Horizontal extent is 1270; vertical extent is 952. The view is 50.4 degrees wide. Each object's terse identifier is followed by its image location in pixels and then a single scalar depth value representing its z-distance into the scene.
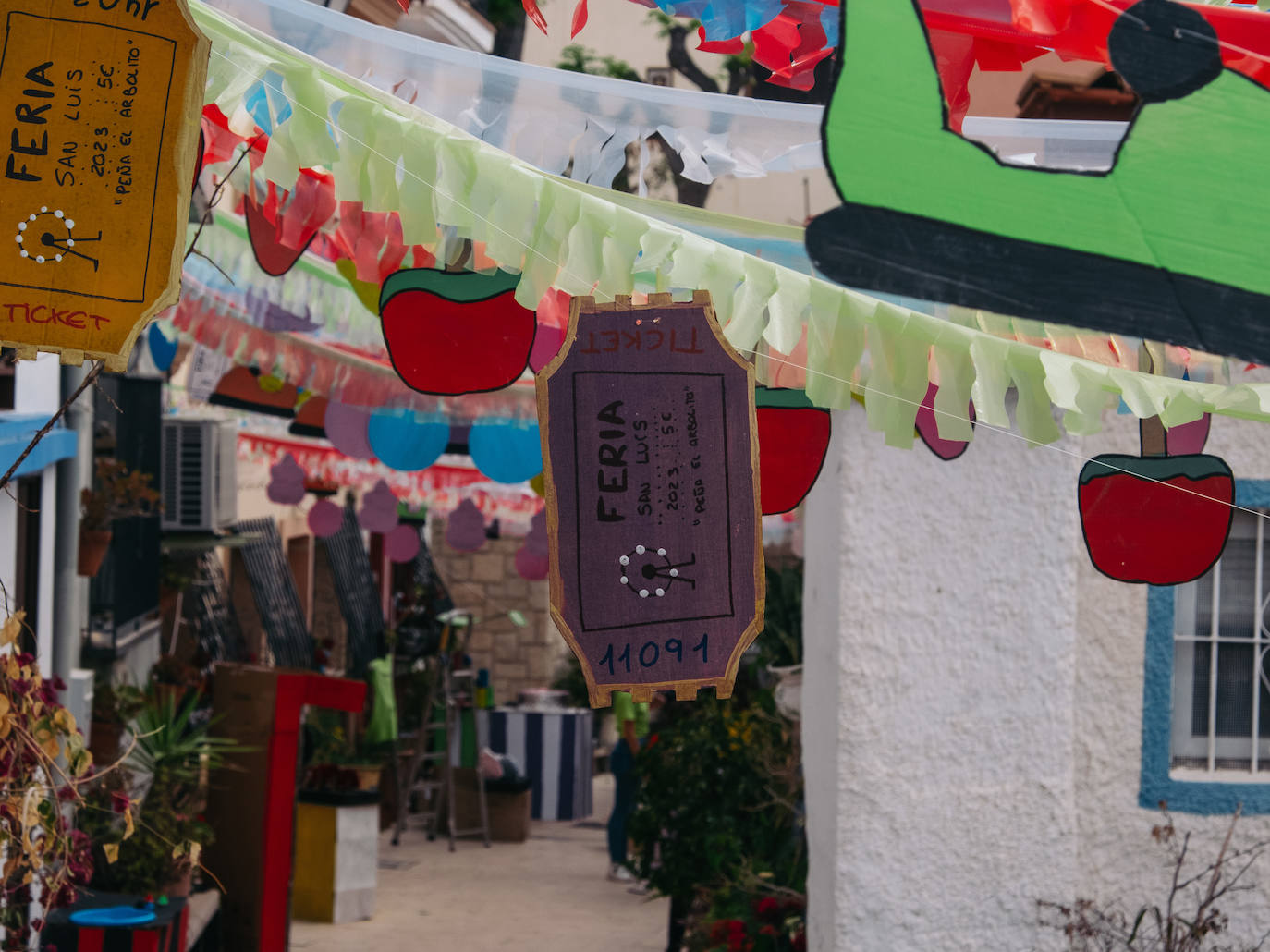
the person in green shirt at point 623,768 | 9.74
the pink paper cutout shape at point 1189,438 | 3.28
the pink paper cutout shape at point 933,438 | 3.16
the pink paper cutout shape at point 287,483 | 8.60
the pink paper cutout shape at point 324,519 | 9.78
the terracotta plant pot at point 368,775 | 9.22
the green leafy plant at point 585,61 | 12.19
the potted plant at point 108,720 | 6.71
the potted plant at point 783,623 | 7.56
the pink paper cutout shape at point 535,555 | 9.67
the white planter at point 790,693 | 6.50
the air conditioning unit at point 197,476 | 8.42
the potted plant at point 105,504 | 6.16
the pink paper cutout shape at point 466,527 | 9.10
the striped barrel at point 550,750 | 12.67
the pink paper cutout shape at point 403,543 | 10.56
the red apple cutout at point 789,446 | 3.15
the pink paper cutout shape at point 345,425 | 5.56
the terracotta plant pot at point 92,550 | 6.15
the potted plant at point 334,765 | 9.08
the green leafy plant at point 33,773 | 3.04
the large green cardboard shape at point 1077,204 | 1.45
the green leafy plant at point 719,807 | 6.88
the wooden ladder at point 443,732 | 11.35
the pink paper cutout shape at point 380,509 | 8.77
